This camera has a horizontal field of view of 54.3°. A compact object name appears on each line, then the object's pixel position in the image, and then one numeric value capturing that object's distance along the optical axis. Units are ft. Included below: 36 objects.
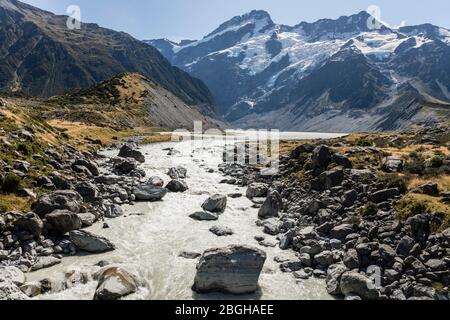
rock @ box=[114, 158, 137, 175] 204.23
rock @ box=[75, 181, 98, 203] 138.41
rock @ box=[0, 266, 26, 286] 82.23
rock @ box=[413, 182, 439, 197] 117.08
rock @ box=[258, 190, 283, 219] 141.08
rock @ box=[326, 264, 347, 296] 85.61
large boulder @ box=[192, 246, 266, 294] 84.64
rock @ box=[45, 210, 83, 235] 107.86
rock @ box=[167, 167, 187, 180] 205.82
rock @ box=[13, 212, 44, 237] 102.68
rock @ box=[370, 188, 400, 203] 120.98
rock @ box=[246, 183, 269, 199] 169.58
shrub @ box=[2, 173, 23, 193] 124.47
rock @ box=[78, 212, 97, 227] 118.73
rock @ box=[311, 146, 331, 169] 164.04
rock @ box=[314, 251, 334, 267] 97.35
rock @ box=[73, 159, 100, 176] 181.64
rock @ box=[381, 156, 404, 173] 148.11
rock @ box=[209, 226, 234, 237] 120.78
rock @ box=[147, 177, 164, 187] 174.95
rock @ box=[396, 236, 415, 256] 93.66
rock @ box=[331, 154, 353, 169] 154.18
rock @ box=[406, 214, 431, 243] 96.68
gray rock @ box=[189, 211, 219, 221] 136.36
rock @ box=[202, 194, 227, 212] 146.41
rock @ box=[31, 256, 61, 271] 91.25
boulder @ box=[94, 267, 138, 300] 78.30
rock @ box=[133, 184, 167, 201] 155.94
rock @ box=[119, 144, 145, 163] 259.39
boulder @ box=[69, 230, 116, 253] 102.53
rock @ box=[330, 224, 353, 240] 109.81
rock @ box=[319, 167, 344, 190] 145.18
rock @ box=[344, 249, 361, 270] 93.15
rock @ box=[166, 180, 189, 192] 176.04
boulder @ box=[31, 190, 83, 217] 114.21
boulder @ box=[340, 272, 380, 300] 81.25
